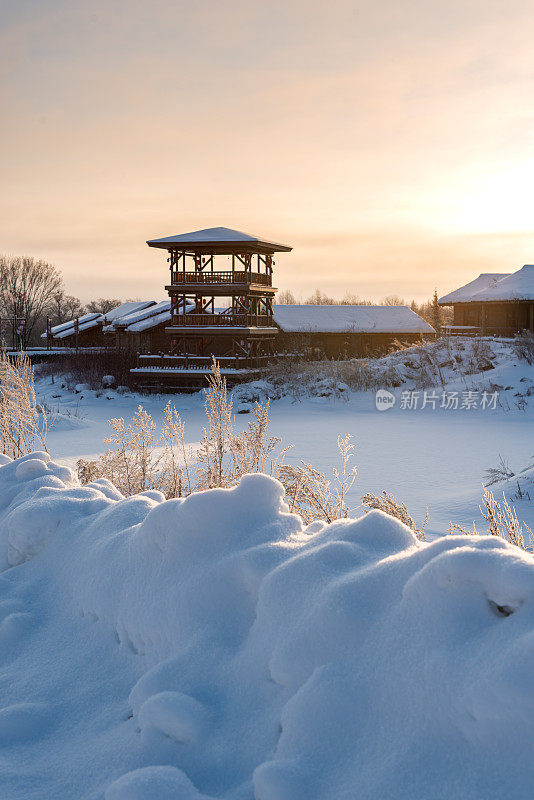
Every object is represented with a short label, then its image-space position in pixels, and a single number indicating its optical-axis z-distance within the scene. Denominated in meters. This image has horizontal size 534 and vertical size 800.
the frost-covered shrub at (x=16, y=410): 6.88
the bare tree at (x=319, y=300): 96.45
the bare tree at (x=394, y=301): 101.69
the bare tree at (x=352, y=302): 92.55
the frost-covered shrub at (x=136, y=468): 6.60
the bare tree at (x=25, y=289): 61.91
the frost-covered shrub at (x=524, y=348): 20.67
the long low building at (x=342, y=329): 37.00
